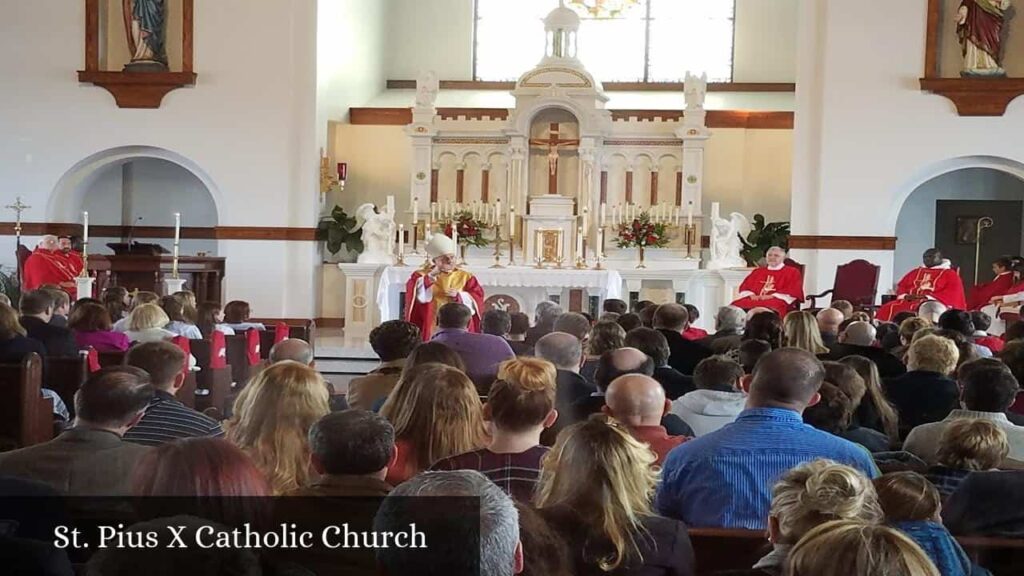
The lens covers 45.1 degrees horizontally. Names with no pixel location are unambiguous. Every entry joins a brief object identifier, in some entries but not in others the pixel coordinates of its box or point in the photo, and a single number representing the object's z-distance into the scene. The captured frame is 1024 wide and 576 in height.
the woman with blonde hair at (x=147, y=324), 7.99
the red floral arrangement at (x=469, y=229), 16.34
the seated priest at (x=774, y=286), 12.97
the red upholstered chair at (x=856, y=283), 13.68
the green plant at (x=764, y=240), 16.55
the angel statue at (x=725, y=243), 15.90
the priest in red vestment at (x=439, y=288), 11.12
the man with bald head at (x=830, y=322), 8.91
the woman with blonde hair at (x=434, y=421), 4.28
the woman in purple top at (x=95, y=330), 8.00
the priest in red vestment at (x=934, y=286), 12.80
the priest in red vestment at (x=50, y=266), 13.57
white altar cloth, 14.74
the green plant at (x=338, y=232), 16.83
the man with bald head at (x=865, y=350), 7.12
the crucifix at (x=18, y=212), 15.22
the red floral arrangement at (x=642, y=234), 15.98
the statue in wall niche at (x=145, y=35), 16.28
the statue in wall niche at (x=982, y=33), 15.16
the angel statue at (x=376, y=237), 16.17
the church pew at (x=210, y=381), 7.98
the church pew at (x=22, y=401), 5.93
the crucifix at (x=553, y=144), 16.89
